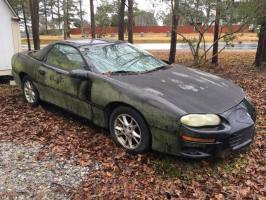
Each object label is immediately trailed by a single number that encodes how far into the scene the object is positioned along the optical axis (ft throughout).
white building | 23.37
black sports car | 9.35
